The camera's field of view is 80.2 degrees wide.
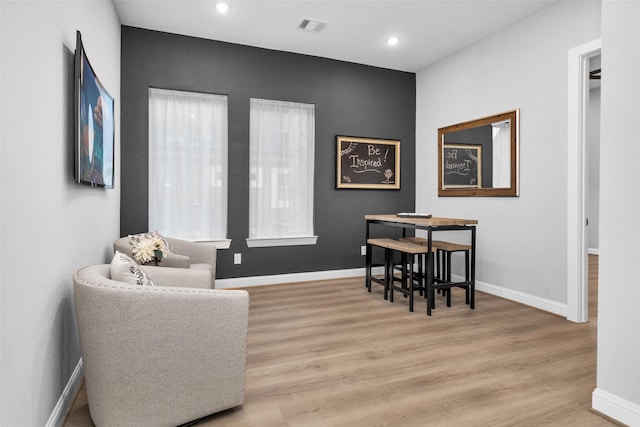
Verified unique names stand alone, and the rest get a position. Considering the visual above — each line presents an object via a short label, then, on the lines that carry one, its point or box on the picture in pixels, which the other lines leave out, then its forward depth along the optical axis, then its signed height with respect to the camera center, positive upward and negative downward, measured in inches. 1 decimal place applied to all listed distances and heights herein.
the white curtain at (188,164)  161.0 +20.3
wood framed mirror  153.6 +24.5
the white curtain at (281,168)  176.6 +20.5
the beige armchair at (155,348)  61.1 -23.1
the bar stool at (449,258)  144.5 -18.4
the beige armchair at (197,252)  138.8 -15.3
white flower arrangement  108.1 -11.7
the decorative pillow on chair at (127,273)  75.6 -12.6
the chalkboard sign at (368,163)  193.5 +25.5
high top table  133.8 -5.4
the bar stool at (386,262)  155.7 -21.8
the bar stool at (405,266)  138.1 -22.4
